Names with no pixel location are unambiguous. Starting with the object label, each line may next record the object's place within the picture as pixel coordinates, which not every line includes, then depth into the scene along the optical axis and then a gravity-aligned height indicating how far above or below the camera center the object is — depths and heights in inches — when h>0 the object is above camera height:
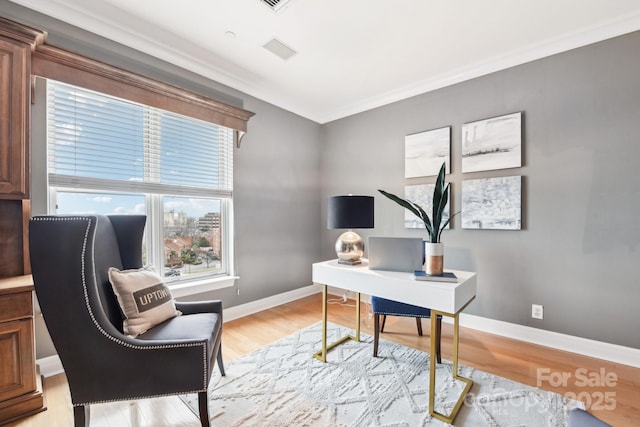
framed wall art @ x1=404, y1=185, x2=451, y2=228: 117.0 +6.2
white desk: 56.8 -18.1
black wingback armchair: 44.5 -23.4
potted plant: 64.0 -4.2
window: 77.9 +13.0
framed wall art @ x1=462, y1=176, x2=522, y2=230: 97.0 +3.6
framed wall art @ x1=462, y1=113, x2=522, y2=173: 97.1 +25.8
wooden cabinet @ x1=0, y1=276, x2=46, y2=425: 56.8 -30.8
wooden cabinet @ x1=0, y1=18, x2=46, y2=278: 60.9 +20.0
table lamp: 78.0 -2.0
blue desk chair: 78.8 -29.2
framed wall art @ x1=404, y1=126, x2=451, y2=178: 112.5 +26.1
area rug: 58.9 -44.7
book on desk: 59.4 -14.6
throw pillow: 57.5 -19.5
